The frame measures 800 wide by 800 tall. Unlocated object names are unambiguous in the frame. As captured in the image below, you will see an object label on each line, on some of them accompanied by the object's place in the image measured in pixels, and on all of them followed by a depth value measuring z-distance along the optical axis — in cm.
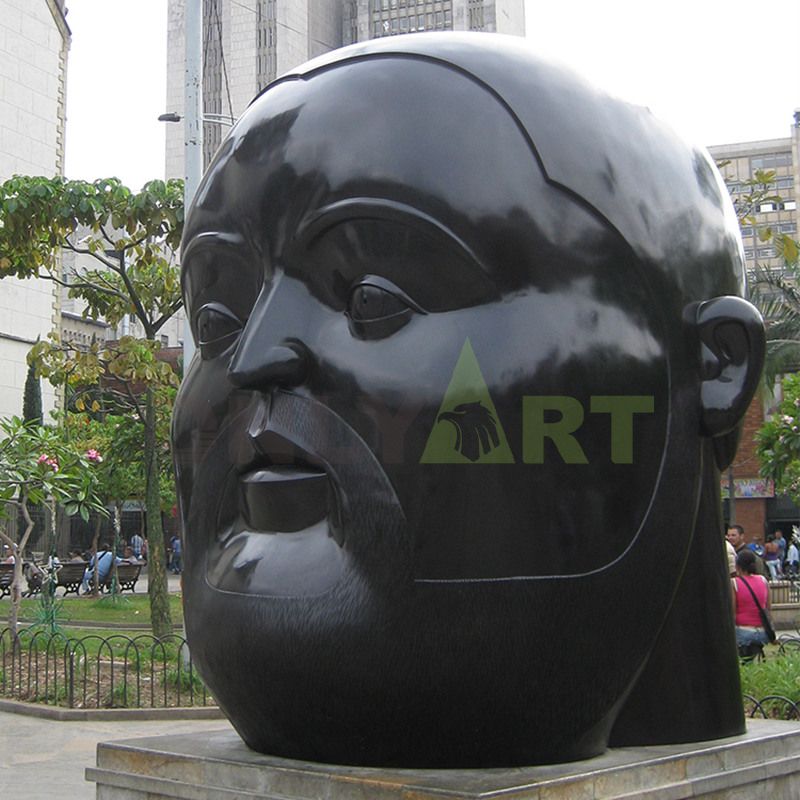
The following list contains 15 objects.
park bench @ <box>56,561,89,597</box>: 2862
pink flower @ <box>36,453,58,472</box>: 1479
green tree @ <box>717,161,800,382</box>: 2756
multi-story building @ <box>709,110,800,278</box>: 8675
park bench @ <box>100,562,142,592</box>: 3023
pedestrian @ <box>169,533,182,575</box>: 4483
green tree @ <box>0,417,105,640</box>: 1433
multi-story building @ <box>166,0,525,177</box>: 7406
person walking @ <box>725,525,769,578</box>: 1481
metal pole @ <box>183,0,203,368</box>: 1380
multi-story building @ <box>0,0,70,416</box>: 4162
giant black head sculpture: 386
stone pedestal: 370
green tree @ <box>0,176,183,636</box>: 1512
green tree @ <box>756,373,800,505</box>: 1861
